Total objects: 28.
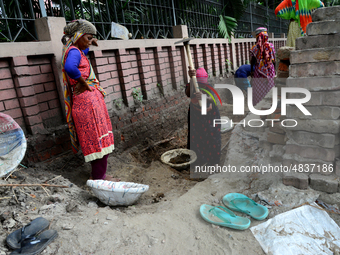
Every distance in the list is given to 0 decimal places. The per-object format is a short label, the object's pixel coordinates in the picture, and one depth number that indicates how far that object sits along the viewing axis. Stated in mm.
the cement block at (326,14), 1945
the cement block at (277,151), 2562
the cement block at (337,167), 2052
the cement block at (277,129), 2505
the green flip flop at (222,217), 1873
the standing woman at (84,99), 2566
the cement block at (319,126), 1986
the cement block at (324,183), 2045
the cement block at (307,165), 2104
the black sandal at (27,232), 1529
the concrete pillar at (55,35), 2895
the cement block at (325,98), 1947
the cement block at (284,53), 2592
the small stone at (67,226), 1732
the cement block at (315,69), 1951
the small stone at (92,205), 2223
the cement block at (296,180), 2139
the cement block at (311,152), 2057
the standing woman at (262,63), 4344
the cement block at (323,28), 1926
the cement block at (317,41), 1951
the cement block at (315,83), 1947
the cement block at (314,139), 2020
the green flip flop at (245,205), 1988
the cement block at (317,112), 1974
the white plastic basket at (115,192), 2232
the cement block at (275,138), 2545
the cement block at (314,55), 1930
